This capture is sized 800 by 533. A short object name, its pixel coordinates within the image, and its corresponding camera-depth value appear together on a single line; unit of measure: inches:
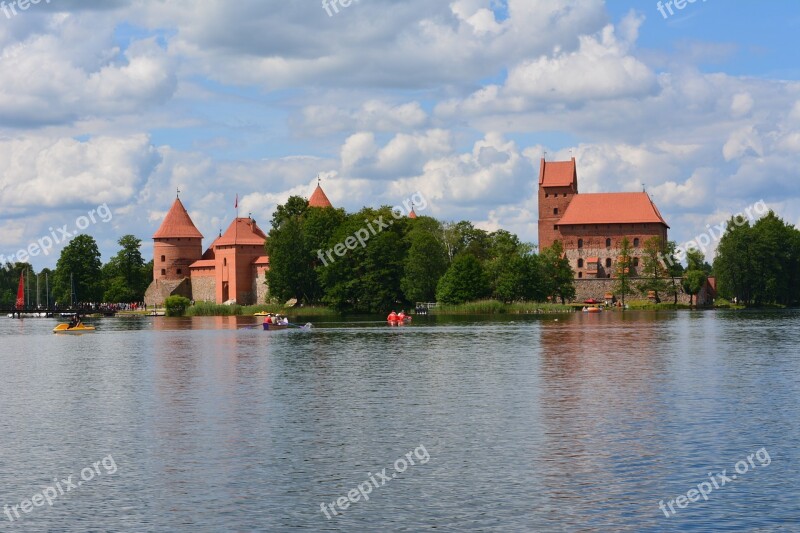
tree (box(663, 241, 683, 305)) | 4371.8
